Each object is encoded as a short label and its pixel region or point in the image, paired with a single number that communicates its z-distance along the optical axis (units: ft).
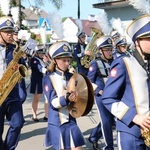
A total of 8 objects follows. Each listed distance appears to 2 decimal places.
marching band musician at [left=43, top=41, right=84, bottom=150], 14.10
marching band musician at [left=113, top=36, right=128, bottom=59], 27.04
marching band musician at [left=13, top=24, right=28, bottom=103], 18.50
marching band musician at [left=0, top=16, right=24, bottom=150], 16.29
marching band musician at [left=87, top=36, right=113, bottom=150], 18.06
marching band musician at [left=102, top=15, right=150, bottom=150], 9.70
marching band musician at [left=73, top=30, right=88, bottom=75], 32.07
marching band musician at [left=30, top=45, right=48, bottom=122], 27.63
